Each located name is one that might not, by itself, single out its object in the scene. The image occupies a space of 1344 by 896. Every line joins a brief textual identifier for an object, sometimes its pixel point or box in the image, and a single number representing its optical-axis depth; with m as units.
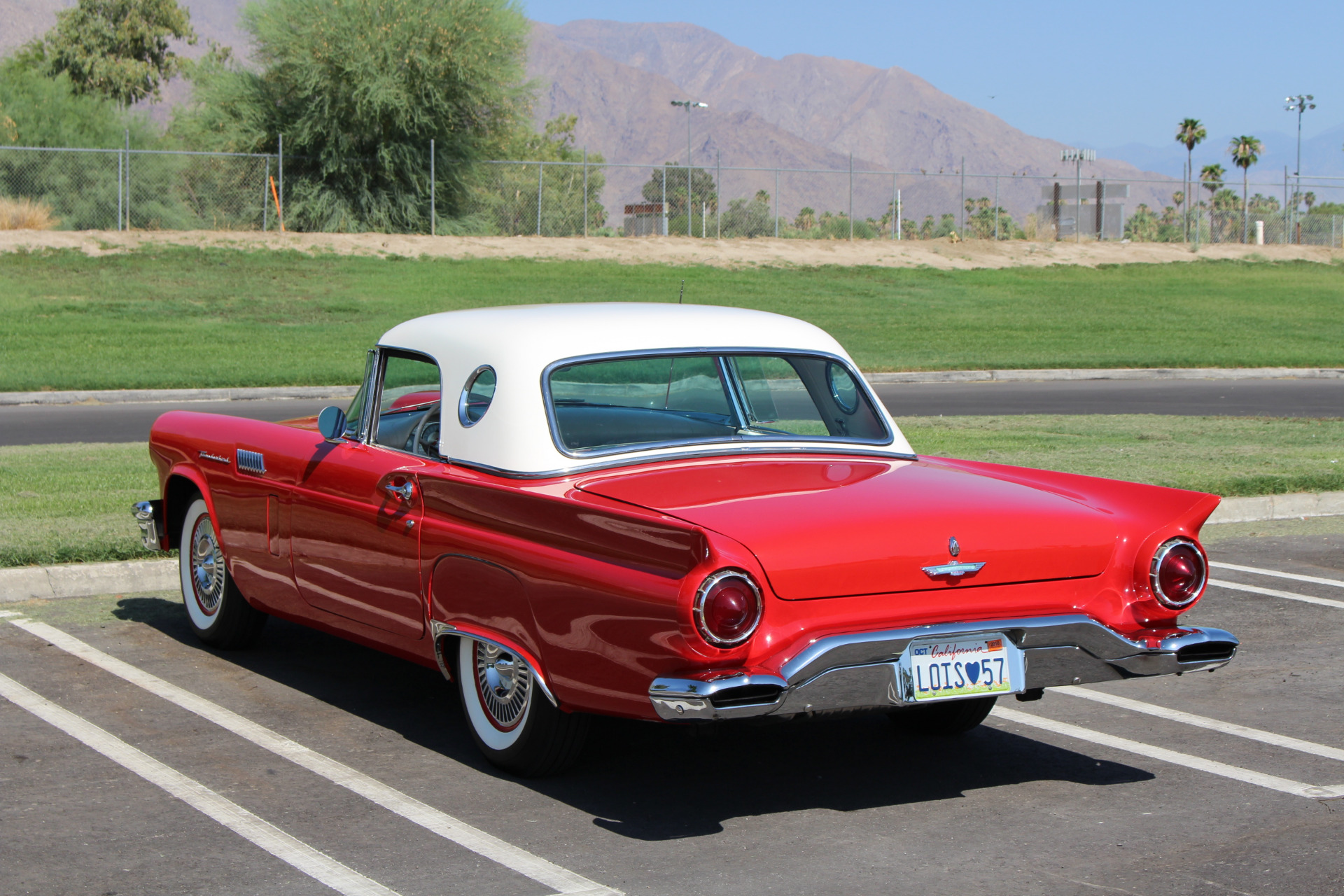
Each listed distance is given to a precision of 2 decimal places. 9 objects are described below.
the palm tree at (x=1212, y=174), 94.44
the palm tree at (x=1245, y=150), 86.38
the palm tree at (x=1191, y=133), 81.81
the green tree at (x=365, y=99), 37.97
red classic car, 4.32
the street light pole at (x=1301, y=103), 79.44
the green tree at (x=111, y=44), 63.22
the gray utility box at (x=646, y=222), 44.84
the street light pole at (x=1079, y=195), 46.14
